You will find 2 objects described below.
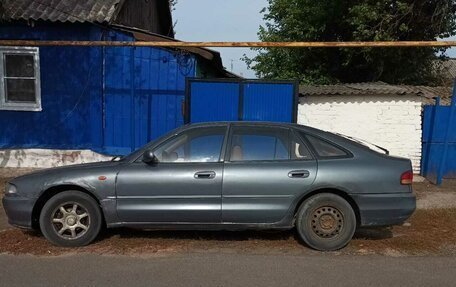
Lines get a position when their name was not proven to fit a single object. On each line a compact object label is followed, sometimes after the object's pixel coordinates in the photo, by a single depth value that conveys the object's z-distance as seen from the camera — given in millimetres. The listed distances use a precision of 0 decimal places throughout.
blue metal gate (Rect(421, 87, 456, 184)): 9516
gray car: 5297
